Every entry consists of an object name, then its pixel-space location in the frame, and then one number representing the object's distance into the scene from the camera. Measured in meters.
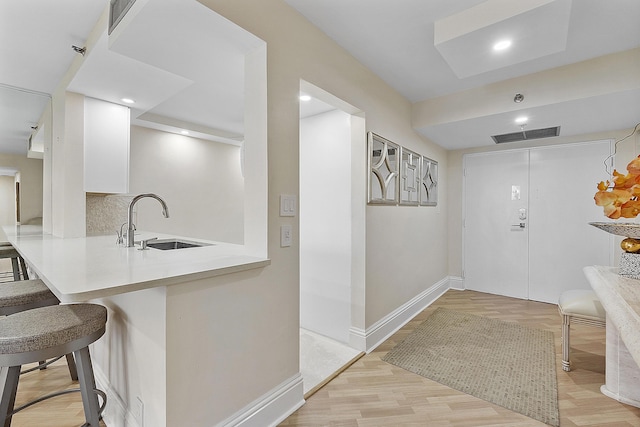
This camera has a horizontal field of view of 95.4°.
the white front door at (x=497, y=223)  3.95
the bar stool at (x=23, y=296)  1.63
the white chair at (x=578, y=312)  2.00
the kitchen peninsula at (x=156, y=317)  1.15
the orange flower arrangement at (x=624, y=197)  1.38
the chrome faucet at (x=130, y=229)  1.93
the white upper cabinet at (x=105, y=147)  2.40
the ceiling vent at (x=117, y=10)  1.35
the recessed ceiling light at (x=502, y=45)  1.89
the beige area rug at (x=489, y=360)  1.85
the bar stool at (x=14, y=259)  2.26
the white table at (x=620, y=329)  0.91
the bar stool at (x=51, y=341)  1.13
